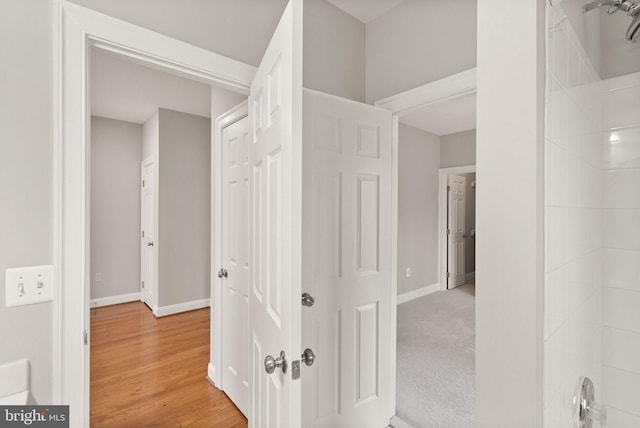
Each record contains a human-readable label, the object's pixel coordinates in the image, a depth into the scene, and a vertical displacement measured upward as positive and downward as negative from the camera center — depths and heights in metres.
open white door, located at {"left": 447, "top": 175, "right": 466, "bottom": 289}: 5.38 -0.33
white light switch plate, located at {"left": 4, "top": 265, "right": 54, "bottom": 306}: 1.04 -0.25
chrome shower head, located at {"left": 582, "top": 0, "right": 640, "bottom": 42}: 1.05 +0.70
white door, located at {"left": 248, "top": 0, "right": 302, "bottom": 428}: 0.93 -0.04
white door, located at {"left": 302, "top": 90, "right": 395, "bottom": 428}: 1.65 -0.29
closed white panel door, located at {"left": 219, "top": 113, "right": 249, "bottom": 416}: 2.06 -0.36
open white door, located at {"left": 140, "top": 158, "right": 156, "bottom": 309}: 4.23 -0.30
